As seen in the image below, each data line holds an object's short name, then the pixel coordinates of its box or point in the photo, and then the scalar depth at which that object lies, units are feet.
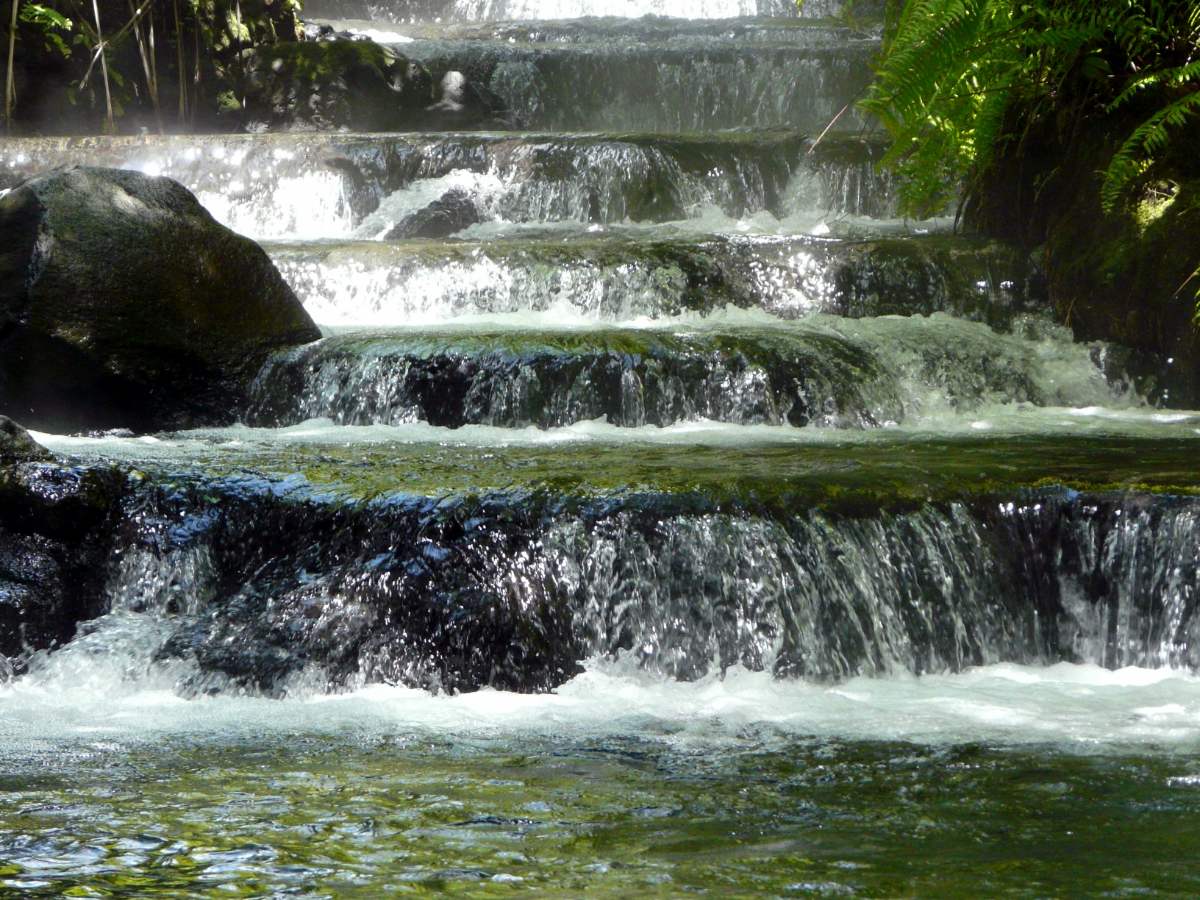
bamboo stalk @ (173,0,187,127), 76.38
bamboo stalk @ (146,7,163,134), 75.36
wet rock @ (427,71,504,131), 81.10
